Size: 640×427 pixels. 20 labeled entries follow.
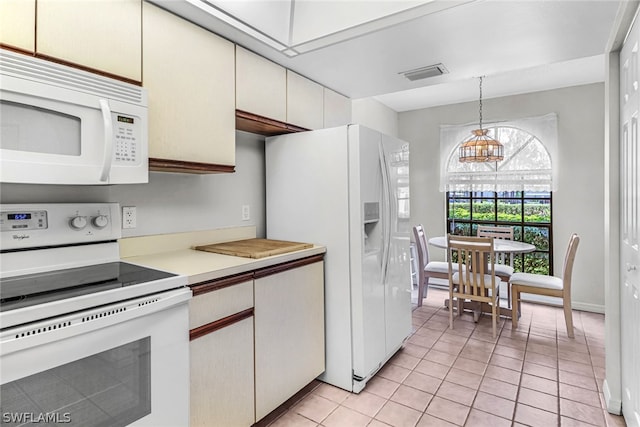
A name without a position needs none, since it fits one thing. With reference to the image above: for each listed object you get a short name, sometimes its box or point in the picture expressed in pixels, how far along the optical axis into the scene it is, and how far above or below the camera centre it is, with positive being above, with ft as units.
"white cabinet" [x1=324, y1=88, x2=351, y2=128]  9.17 +2.87
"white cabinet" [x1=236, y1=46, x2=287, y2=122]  6.66 +2.61
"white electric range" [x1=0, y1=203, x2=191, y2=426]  3.28 -1.23
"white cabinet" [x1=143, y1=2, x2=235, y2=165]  5.29 +2.06
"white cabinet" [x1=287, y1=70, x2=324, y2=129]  7.88 +2.67
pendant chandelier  11.55 +2.06
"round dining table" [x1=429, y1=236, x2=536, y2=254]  11.32 -1.25
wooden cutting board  6.21 -0.72
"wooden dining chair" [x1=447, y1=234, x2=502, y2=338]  10.47 -2.17
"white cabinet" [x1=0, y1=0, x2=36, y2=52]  3.81 +2.18
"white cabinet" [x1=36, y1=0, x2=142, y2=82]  4.20 +2.38
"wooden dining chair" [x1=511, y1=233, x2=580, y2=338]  10.23 -2.40
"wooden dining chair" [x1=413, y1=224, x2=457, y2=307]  12.82 -2.14
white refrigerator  7.18 -0.25
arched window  13.74 +0.90
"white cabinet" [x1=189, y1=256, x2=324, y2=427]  5.04 -2.23
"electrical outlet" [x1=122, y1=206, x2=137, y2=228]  5.88 -0.08
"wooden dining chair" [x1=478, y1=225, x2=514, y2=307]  13.84 -1.00
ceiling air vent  8.00 +3.37
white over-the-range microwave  3.83 +1.10
